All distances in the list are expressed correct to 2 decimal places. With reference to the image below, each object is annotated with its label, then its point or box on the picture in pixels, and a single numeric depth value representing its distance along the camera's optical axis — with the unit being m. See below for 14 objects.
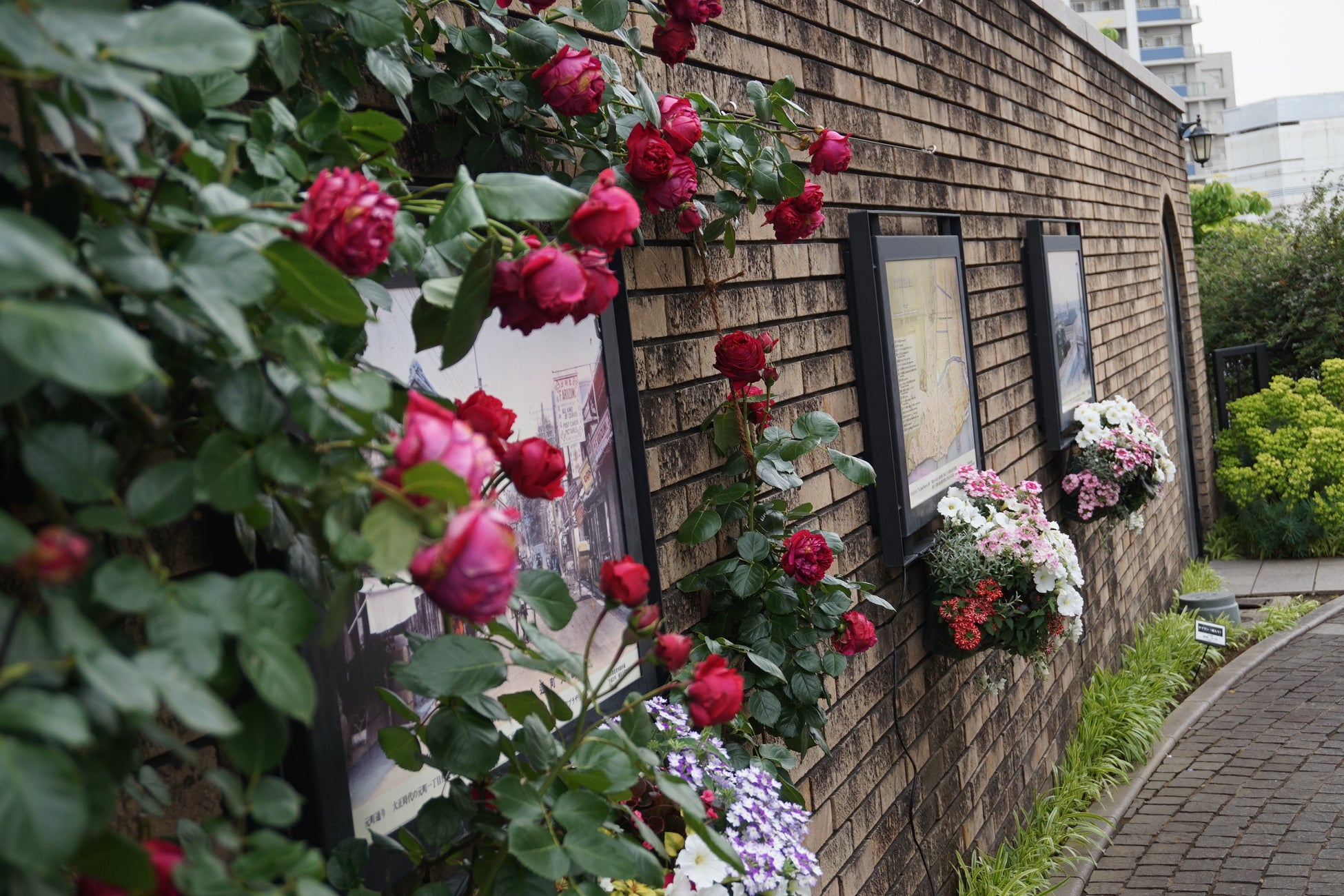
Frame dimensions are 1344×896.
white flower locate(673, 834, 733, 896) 1.59
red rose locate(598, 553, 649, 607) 1.17
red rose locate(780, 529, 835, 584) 2.28
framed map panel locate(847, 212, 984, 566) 3.27
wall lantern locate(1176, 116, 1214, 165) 10.88
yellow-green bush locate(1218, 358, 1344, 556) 9.51
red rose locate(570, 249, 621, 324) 1.12
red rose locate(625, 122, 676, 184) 1.85
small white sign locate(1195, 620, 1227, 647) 6.50
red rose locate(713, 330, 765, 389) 2.27
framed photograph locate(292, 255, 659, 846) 1.44
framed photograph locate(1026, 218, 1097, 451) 5.12
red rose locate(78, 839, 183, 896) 0.73
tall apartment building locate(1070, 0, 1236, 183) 67.50
